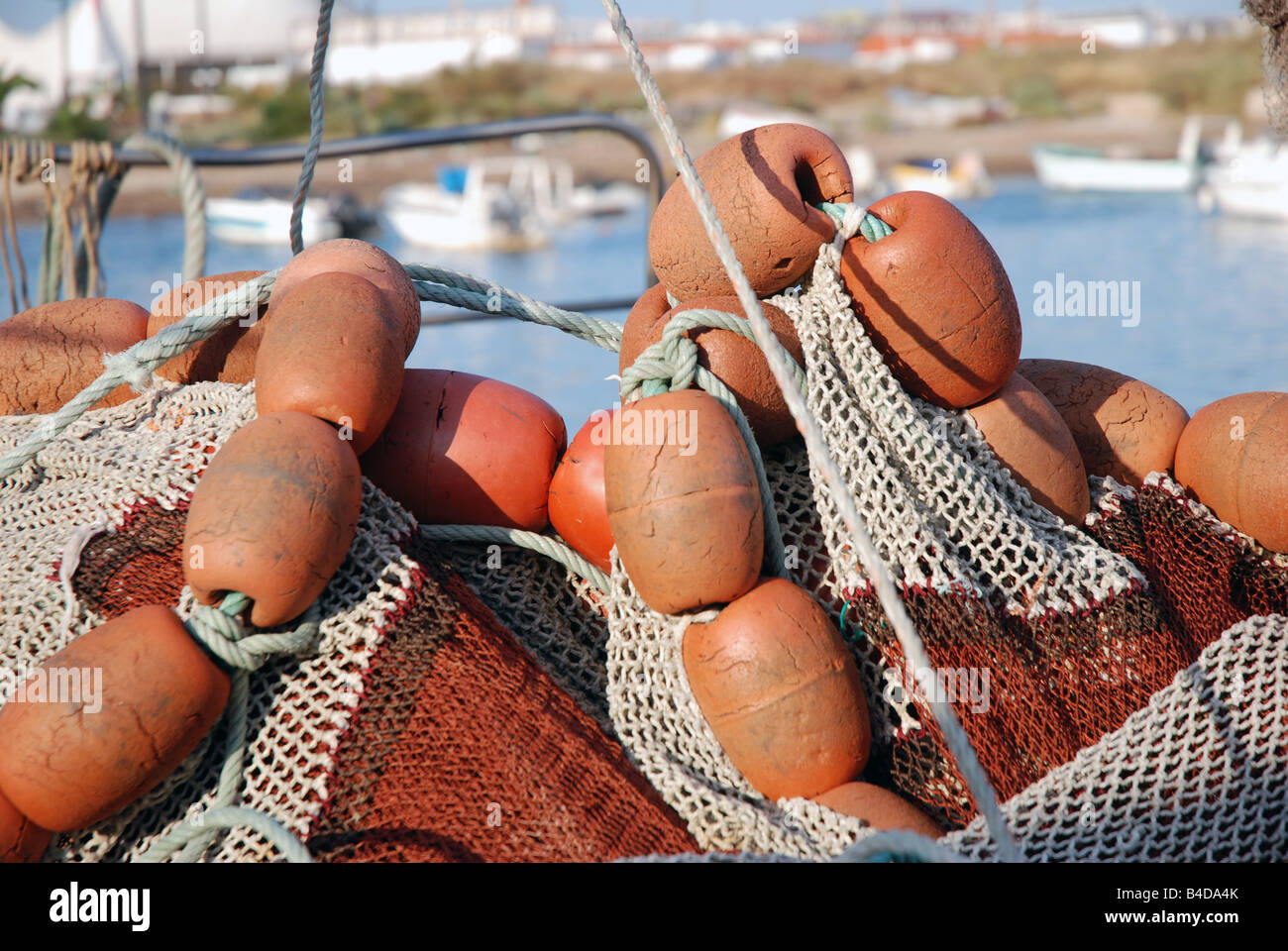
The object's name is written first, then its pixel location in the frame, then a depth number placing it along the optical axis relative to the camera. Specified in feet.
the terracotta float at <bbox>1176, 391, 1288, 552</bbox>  7.53
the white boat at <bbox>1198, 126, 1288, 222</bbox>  52.61
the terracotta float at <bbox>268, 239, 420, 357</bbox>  7.47
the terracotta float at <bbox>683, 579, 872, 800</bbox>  5.97
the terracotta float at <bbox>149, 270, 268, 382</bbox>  8.18
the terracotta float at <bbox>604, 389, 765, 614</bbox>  6.01
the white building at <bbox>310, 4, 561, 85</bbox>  178.40
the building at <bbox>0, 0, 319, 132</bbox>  128.67
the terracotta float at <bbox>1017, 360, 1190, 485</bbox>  8.23
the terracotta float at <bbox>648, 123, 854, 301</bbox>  7.27
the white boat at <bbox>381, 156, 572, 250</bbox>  79.05
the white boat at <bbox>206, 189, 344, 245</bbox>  78.69
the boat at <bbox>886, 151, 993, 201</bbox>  94.02
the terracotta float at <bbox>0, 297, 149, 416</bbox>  8.58
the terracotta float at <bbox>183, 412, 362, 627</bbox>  5.86
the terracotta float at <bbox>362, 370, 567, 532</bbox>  7.41
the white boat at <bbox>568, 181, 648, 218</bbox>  97.48
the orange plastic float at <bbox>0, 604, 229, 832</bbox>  5.58
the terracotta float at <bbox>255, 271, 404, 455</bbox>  6.51
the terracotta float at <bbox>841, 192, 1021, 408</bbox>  7.11
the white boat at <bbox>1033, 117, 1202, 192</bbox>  80.48
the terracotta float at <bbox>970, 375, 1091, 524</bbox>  7.39
